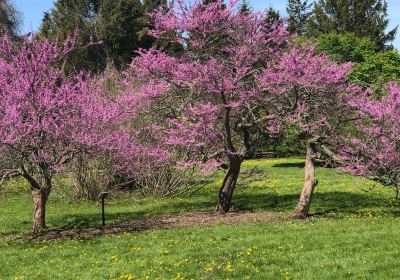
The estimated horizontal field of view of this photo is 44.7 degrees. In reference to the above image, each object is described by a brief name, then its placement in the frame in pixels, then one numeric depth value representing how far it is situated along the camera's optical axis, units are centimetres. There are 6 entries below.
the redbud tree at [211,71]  1309
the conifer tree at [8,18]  2927
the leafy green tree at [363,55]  3884
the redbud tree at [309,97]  1273
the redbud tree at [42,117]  1122
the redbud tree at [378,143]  1198
